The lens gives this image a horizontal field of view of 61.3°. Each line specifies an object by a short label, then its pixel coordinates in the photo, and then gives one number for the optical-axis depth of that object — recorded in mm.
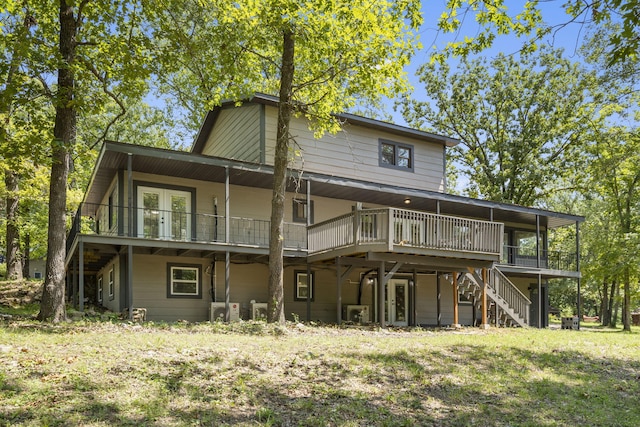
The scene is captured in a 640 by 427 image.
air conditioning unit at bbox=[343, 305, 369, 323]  20250
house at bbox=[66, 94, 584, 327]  16203
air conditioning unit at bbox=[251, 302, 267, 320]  17264
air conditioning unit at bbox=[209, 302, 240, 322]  17266
